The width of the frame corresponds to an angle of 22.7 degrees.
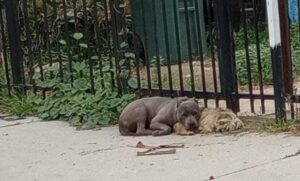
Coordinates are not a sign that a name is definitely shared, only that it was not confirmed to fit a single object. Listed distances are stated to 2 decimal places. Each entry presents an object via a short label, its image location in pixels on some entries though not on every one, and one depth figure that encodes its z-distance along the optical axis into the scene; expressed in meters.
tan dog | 6.66
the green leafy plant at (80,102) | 7.64
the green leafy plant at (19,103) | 8.55
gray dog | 6.69
